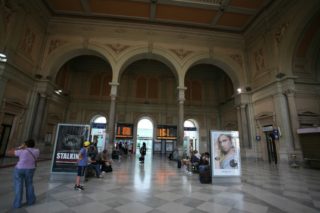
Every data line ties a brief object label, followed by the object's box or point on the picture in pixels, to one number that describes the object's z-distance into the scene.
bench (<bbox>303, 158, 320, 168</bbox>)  8.65
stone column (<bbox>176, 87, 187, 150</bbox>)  13.21
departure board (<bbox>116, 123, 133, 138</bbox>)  18.79
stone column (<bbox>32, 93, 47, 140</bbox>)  11.93
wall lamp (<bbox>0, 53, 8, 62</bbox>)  9.33
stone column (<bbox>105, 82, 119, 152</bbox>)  12.57
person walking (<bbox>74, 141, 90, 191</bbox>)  4.64
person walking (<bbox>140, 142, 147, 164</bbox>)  10.89
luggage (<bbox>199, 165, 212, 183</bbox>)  5.59
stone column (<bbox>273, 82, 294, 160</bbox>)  10.17
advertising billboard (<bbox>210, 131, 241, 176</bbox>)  5.66
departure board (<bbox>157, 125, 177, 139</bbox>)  19.27
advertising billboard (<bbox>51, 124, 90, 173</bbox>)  5.50
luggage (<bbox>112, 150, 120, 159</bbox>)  12.28
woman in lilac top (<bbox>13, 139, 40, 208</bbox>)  3.14
